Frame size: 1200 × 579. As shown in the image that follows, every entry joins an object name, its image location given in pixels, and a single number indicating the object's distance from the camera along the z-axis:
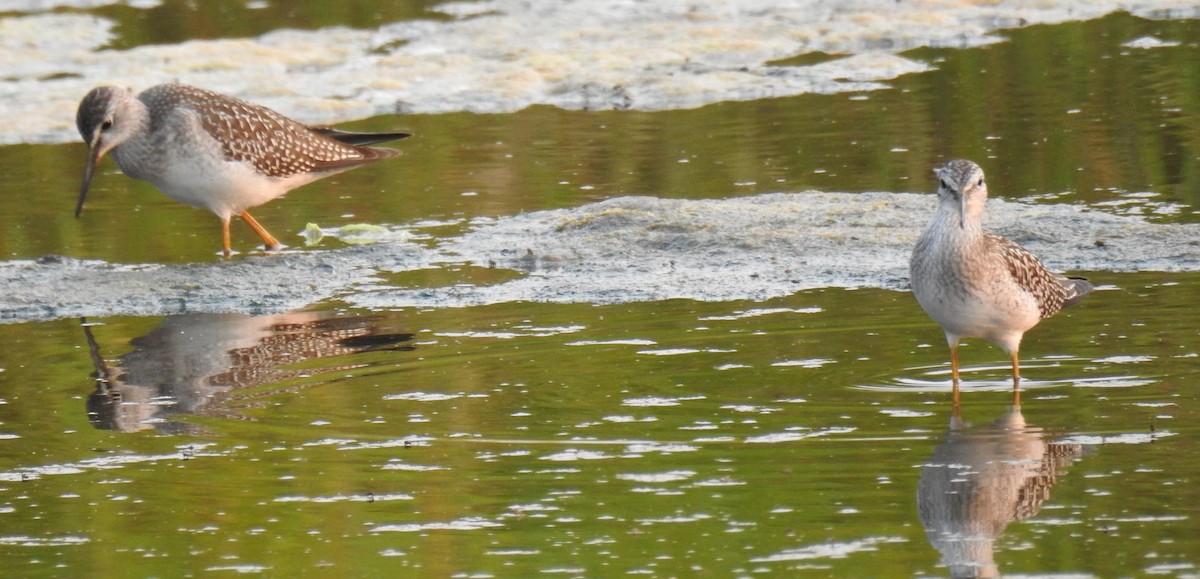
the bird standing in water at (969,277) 13.45
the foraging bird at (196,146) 20.11
